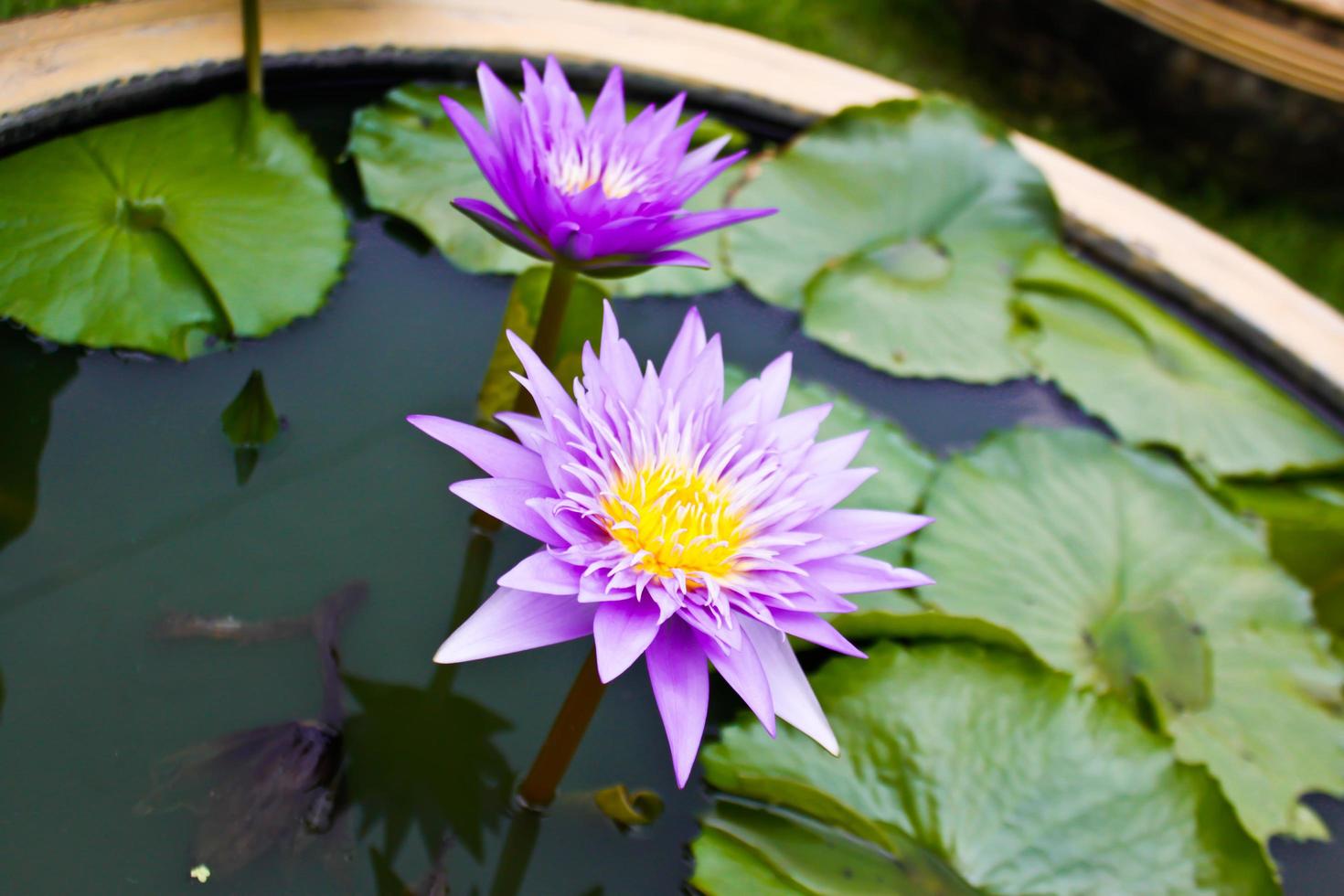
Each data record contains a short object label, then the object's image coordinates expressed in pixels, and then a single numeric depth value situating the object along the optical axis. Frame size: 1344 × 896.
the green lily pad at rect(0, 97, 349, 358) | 0.79
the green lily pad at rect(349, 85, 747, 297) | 0.85
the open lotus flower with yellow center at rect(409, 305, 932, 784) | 0.64
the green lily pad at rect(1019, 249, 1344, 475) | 0.86
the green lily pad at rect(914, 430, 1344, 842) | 0.77
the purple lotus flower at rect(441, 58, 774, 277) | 0.70
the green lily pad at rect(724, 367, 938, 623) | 0.80
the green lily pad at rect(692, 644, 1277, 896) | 0.72
